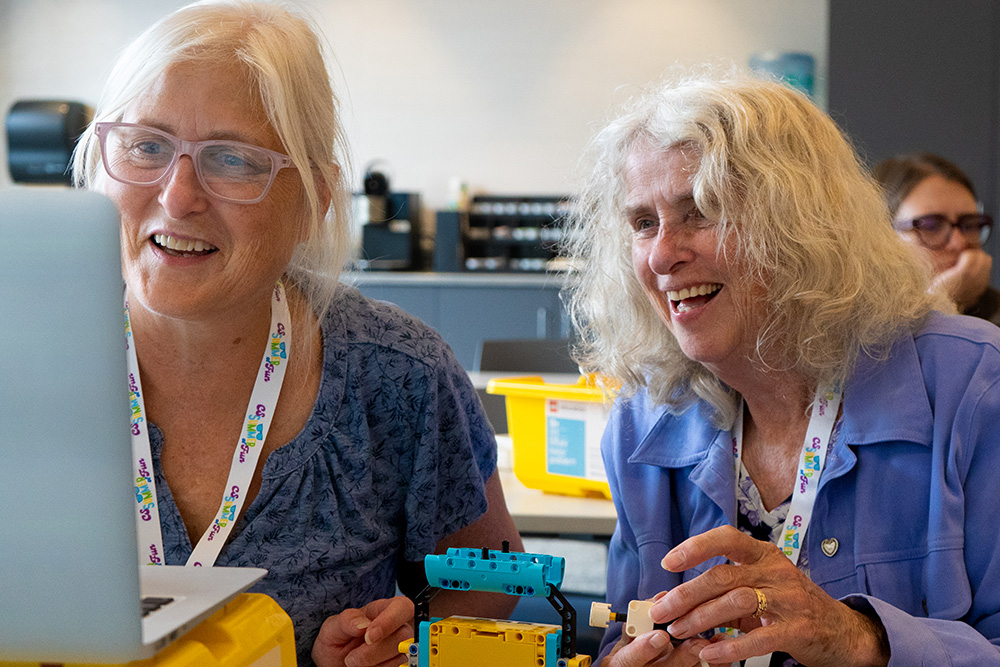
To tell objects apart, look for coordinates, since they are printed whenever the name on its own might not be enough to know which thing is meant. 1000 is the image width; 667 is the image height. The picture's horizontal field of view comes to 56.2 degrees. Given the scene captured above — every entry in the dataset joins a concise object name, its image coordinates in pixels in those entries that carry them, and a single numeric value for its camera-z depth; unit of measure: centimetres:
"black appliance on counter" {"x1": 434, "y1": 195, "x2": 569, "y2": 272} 594
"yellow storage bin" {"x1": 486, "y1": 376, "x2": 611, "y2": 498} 174
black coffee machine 591
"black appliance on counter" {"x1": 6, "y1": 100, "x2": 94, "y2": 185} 434
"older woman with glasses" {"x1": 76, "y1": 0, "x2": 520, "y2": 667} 107
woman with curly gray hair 110
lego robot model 74
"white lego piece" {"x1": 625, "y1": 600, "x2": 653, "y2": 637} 89
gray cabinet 554
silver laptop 51
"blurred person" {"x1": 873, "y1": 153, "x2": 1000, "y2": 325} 262
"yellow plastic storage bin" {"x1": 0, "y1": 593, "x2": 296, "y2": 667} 64
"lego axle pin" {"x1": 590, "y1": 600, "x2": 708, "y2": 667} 89
